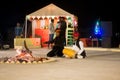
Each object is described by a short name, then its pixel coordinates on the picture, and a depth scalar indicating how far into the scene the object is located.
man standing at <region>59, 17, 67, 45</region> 11.26
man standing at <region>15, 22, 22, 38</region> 16.14
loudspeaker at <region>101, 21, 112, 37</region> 15.70
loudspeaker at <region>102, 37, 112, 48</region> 15.73
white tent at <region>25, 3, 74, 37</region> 15.96
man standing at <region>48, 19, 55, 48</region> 14.99
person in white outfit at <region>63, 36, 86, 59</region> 10.83
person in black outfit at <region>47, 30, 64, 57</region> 11.17
